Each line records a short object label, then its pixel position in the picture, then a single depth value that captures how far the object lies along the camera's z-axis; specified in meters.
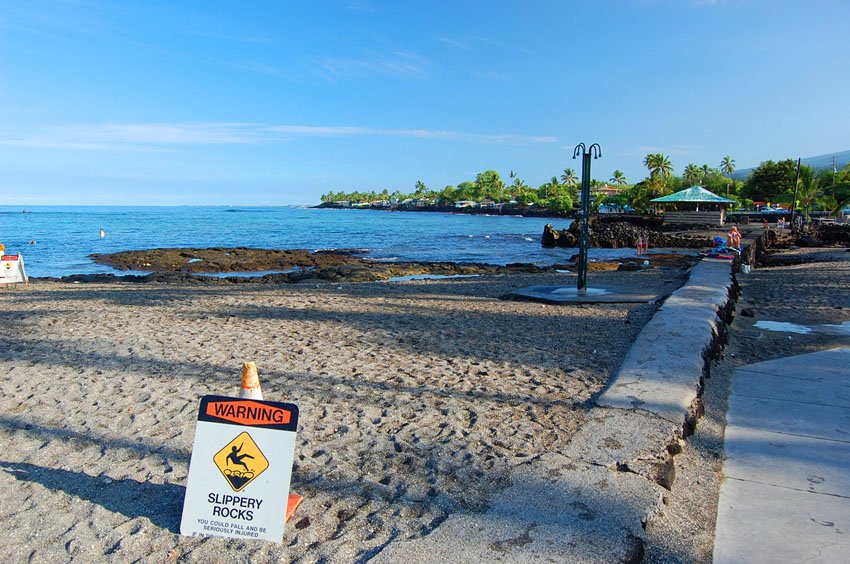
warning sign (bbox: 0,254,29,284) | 17.17
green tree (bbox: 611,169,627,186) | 157.38
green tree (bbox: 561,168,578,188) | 163.54
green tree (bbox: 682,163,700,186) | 124.44
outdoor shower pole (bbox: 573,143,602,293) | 11.59
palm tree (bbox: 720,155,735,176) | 145.00
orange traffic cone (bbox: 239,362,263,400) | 3.33
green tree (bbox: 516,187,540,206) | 162.38
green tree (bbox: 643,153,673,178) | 93.62
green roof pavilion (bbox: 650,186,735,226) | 58.31
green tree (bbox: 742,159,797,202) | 83.50
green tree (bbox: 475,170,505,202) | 196.12
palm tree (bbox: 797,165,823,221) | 57.25
